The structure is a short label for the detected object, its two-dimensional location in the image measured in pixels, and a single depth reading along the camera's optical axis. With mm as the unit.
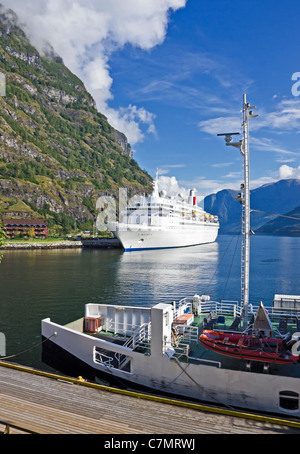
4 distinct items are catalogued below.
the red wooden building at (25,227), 168500
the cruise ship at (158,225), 121812
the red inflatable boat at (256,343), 14625
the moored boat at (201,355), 14172
